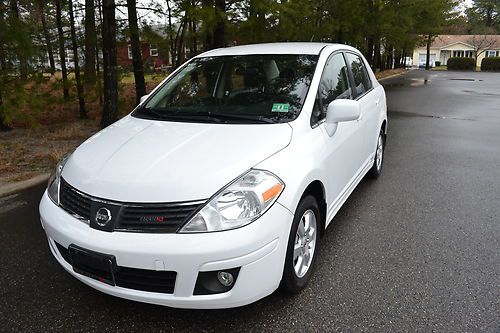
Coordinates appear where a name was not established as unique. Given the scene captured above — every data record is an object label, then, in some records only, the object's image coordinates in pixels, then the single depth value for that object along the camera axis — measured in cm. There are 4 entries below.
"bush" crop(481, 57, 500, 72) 5188
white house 7094
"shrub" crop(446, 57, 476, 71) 5550
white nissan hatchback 221
